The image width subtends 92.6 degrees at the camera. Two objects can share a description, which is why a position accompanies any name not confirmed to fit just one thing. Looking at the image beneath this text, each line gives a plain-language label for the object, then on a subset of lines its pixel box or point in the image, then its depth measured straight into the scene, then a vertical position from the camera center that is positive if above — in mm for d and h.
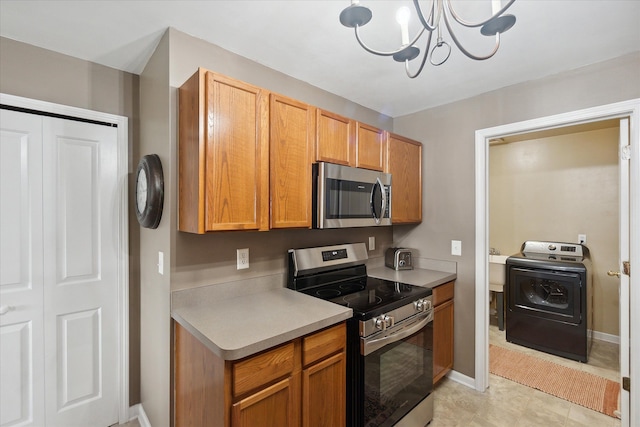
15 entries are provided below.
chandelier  1058 +712
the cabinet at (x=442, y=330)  2483 -996
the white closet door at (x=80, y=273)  1939 -396
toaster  2836 -436
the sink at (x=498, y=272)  3697 -735
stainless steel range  1681 -736
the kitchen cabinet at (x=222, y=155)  1530 +309
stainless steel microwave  2008 +112
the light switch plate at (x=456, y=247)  2738 -318
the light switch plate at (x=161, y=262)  1779 -291
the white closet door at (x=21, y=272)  1787 -350
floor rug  2428 -1503
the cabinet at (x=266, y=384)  1275 -799
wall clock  1731 +129
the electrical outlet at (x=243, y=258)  1970 -294
